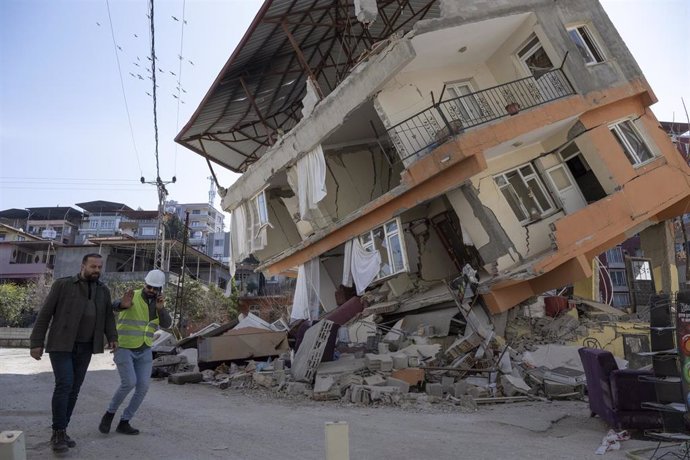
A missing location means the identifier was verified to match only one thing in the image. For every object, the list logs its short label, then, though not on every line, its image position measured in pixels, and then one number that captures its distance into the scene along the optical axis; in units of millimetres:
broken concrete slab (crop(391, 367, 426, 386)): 9109
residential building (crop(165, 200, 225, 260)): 68375
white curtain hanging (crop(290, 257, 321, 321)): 17000
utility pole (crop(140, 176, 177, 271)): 27250
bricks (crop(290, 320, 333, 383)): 9547
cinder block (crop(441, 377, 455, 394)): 8867
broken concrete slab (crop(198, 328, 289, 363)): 11281
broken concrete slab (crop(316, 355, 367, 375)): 9398
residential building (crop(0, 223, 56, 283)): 46594
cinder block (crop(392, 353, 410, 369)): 9342
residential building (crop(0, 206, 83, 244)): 59000
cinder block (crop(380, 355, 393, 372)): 9211
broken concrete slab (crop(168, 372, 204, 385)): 10297
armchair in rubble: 5785
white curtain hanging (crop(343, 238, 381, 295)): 14248
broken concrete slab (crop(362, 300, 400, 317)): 14039
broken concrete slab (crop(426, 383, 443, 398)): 8625
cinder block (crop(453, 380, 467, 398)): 8641
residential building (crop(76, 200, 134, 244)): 58941
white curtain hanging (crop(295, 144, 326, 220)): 14938
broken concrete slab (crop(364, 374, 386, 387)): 8667
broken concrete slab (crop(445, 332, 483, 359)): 10430
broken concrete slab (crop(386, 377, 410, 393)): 8664
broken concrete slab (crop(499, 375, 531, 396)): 8789
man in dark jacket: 4535
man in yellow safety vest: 5184
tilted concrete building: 12891
